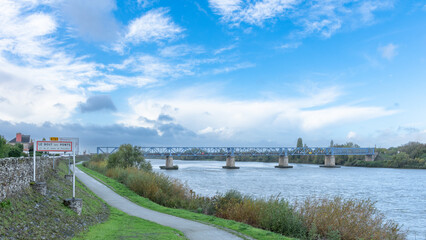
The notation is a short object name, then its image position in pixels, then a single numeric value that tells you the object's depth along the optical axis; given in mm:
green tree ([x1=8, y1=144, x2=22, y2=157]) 31406
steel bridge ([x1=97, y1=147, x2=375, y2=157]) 148125
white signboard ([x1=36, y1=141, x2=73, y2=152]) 17141
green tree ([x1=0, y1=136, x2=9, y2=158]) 32188
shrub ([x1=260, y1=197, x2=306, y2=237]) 16328
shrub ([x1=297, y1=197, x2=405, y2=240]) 15719
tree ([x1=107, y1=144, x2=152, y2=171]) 55812
